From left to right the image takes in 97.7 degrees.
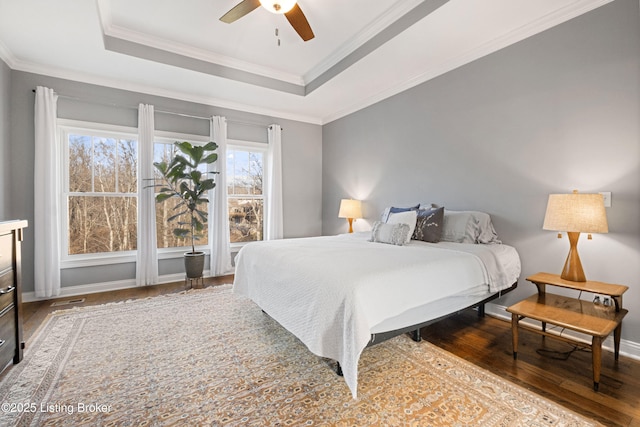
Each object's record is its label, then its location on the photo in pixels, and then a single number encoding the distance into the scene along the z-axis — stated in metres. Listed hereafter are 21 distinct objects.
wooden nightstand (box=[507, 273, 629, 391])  1.65
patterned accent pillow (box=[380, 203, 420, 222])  3.40
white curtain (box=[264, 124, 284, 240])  4.76
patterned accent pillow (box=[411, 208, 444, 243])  2.81
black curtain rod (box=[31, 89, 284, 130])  3.39
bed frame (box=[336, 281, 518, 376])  1.70
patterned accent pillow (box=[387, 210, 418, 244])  2.83
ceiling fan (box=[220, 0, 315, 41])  2.13
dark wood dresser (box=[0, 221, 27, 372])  1.73
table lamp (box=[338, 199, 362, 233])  4.32
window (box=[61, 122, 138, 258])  3.55
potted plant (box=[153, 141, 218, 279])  3.68
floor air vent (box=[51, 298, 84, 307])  3.11
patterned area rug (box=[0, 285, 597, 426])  1.44
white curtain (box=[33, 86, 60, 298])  3.16
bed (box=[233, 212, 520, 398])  1.54
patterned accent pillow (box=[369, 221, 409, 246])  2.68
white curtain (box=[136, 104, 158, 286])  3.71
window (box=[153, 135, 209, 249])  4.01
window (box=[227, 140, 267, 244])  4.61
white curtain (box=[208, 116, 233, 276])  4.20
